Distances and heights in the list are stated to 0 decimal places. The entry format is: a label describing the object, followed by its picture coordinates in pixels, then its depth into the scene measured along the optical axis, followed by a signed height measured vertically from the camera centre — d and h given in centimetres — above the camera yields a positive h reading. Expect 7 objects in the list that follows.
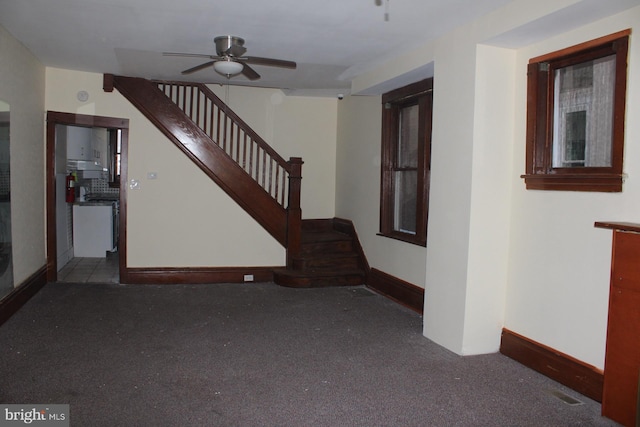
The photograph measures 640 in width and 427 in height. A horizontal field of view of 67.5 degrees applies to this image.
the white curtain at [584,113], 288 +47
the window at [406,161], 478 +24
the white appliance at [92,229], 759 -81
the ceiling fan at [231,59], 388 +101
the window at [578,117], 274 +45
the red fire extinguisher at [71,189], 732 -17
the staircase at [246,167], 566 +18
